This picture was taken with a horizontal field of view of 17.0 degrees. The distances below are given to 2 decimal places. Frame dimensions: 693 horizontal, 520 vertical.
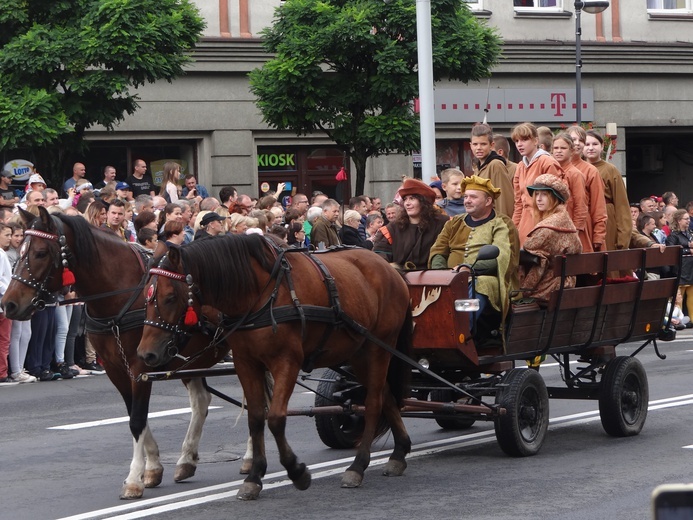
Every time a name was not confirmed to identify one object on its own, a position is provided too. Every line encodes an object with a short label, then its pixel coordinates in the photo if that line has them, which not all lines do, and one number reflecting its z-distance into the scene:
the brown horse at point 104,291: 14.69
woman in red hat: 17.65
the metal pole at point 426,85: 32.23
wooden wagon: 16.17
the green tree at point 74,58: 31.83
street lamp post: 41.06
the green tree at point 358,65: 36.32
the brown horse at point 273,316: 13.63
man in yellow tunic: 16.50
